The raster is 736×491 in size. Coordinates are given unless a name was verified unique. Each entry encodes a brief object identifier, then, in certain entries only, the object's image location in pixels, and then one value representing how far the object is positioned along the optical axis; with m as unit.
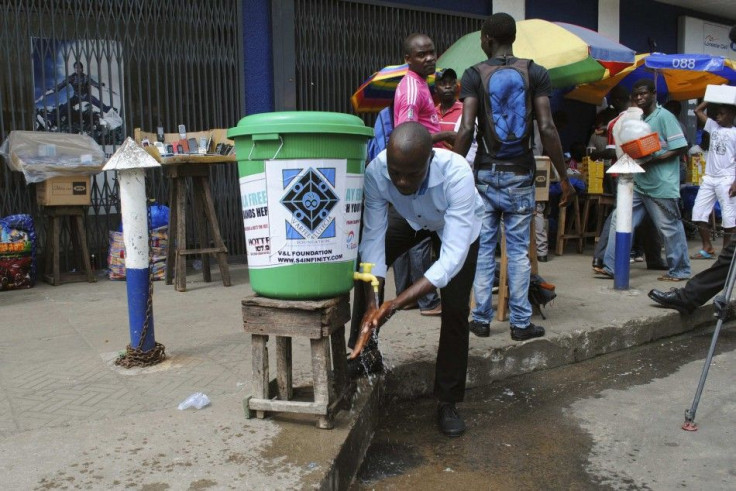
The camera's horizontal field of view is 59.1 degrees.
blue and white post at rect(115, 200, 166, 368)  3.53
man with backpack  3.89
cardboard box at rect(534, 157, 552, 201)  6.44
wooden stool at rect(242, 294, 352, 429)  2.65
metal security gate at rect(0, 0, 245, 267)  6.17
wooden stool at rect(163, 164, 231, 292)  5.63
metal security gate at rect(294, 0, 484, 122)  7.60
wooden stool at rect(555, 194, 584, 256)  7.79
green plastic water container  2.52
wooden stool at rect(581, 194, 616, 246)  7.97
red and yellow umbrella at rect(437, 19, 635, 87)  6.57
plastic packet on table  5.65
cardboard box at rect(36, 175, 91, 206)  5.76
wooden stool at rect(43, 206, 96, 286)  5.95
